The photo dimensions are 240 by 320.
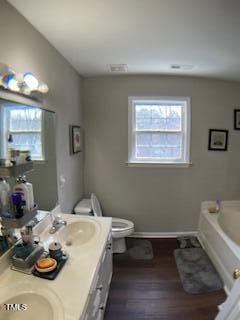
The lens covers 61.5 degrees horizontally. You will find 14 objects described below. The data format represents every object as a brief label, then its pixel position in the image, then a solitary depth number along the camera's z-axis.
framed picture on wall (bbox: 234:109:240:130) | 2.91
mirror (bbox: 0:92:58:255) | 1.24
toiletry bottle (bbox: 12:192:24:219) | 1.19
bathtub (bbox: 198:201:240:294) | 2.05
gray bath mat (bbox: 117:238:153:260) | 2.58
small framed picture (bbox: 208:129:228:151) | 2.91
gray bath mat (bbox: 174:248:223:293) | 2.09
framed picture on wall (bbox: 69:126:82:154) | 2.40
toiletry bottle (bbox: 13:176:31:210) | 1.25
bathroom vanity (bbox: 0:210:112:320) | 0.95
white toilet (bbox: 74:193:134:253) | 2.49
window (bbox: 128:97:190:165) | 2.92
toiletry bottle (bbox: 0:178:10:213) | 1.19
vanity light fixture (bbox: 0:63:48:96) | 1.17
